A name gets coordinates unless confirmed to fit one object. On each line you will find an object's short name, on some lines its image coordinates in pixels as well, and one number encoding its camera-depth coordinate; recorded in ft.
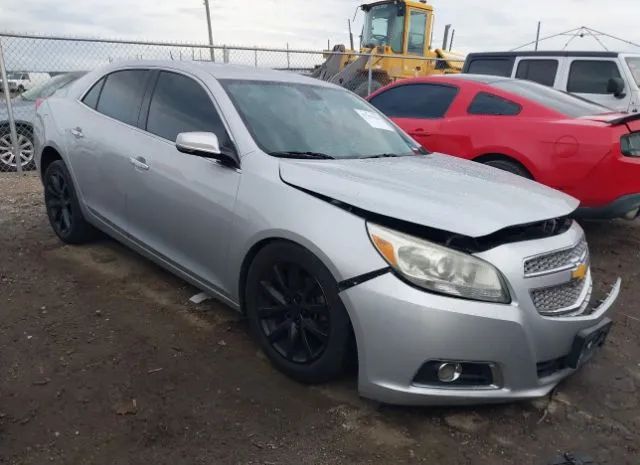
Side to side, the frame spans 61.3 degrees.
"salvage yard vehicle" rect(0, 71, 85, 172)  25.77
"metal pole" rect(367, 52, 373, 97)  37.45
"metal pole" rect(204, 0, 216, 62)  82.61
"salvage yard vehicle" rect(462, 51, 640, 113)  24.61
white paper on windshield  12.13
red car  14.24
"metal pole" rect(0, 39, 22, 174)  23.39
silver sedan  7.37
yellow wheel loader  42.83
